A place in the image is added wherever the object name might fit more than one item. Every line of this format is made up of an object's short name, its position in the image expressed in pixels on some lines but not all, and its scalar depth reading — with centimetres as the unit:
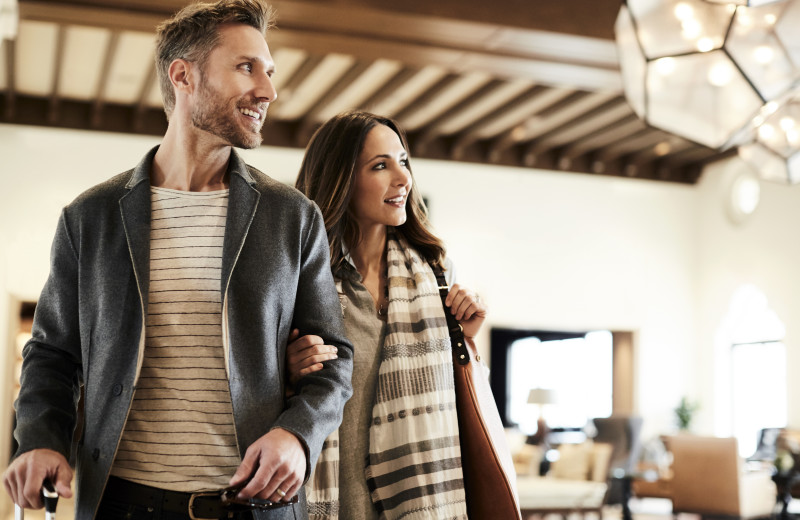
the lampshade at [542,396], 1213
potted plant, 1356
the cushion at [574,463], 890
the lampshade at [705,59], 438
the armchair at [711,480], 785
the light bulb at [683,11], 434
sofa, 770
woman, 199
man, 146
